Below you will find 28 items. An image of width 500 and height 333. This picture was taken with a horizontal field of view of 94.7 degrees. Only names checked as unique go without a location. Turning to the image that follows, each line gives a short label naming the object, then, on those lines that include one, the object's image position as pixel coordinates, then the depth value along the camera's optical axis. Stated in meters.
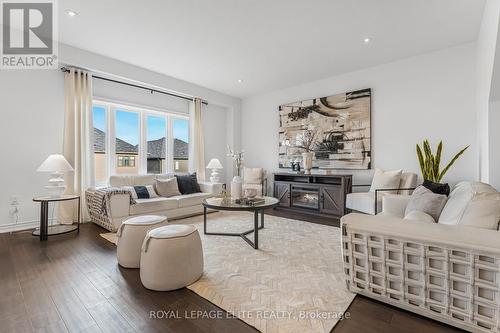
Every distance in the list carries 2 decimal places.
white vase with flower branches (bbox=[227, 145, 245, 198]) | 3.50
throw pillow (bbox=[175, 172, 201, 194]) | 4.78
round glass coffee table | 2.93
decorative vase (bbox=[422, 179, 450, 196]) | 2.44
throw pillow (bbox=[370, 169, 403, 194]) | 3.81
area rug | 1.62
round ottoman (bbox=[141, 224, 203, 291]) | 1.93
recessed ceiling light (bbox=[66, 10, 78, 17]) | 2.89
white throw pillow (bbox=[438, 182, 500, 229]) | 1.53
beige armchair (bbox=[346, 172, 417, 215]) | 3.59
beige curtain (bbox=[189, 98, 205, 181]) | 5.81
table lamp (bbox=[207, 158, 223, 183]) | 5.49
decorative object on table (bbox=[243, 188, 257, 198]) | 3.50
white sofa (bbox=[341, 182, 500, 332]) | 1.35
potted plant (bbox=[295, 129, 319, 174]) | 5.03
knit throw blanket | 3.49
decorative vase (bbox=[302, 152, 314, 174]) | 5.02
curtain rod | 3.92
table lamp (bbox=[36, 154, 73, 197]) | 3.24
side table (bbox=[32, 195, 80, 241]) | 3.19
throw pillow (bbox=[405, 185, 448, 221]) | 2.05
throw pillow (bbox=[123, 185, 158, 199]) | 4.18
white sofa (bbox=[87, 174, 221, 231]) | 3.55
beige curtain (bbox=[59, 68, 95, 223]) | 3.90
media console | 4.39
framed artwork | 4.61
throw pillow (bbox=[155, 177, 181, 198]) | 4.48
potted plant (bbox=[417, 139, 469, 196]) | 3.46
